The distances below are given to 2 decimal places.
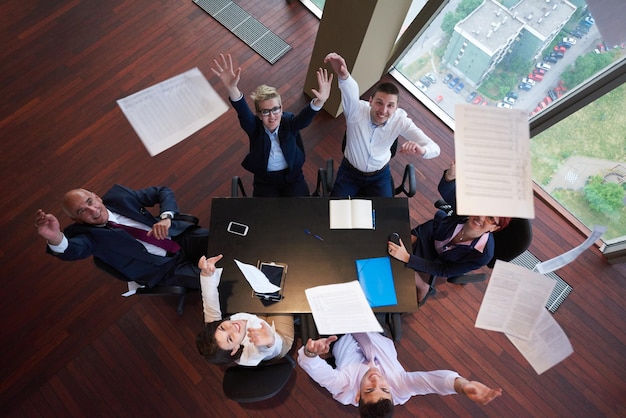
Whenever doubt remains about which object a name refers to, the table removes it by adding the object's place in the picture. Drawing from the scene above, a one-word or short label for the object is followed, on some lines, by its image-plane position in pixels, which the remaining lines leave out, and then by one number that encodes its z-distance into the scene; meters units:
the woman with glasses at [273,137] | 2.30
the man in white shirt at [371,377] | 1.84
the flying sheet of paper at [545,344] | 1.80
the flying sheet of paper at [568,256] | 1.55
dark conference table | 2.10
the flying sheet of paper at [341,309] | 1.99
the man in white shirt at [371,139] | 2.34
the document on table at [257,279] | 1.90
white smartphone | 2.24
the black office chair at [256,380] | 1.87
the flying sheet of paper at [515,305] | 1.82
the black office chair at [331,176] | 2.64
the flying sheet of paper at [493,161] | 1.59
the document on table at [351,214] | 2.26
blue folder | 2.09
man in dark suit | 2.05
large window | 2.69
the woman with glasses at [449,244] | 2.10
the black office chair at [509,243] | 2.12
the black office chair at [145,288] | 2.19
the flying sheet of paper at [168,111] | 2.14
